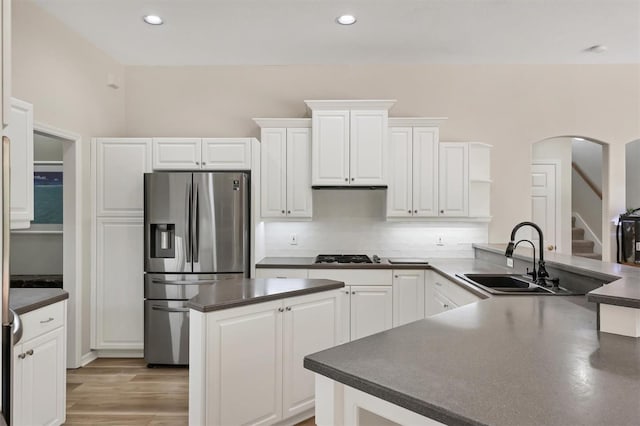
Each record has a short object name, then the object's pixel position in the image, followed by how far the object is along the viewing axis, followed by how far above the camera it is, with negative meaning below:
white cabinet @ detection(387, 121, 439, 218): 3.96 +0.48
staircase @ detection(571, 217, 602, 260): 5.86 -0.48
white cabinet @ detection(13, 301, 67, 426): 1.97 -0.85
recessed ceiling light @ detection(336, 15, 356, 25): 3.21 +1.62
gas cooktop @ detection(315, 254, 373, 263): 3.90 -0.45
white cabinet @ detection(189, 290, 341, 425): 2.01 -0.81
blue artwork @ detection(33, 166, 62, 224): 4.03 +0.18
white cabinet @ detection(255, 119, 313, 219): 3.94 +0.47
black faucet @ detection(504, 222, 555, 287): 2.51 -0.34
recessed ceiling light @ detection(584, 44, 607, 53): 3.77 +1.63
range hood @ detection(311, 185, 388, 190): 3.90 +0.27
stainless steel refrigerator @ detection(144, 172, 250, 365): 3.46 -0.29
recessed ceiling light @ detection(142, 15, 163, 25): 3.23 +1.62
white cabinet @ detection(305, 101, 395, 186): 3.85 +0.70
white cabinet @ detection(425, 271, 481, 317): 2.75 -0.64
